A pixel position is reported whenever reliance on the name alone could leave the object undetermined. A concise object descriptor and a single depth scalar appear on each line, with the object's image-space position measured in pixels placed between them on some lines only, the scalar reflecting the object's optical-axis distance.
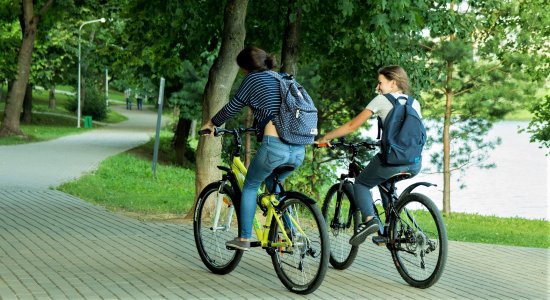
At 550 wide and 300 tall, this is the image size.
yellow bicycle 7.13
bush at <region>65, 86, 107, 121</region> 60.16
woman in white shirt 7.63
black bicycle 7.37
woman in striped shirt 7.55
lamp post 49.51
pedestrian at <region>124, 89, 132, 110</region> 85.12
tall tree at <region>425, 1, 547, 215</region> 30.34
